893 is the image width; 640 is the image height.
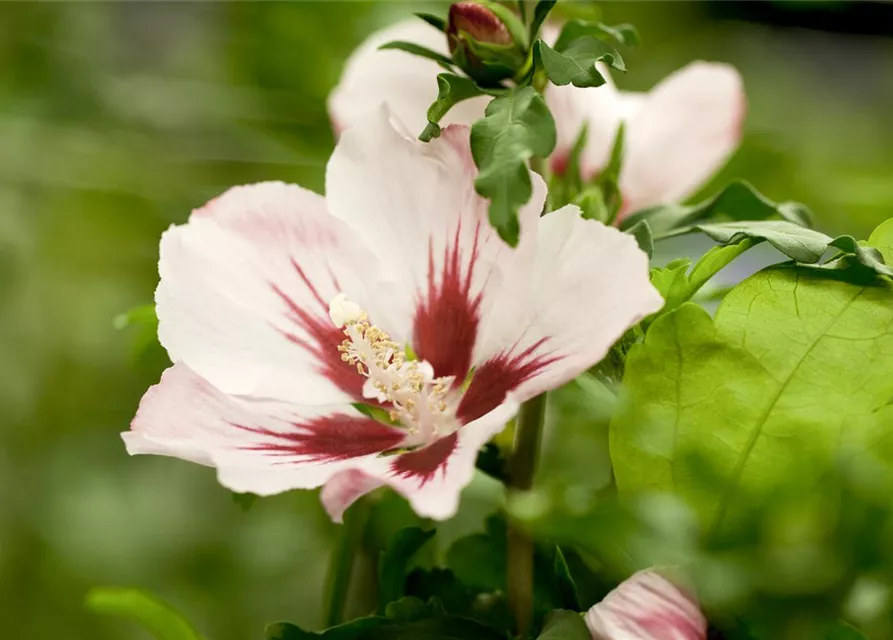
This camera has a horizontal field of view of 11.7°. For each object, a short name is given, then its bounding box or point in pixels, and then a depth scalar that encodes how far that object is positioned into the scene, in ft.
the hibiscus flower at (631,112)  2.58
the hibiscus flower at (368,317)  2.33
